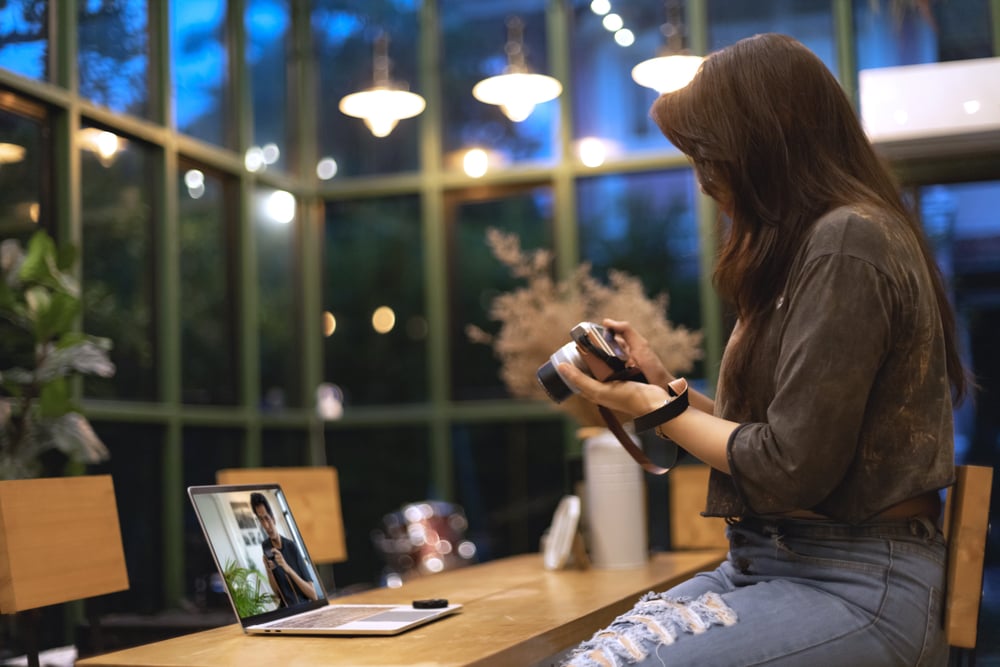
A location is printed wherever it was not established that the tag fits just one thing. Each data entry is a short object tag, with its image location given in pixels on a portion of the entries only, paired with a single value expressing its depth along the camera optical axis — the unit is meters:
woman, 1.43
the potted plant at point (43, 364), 3.90
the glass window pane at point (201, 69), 5.57
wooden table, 1.52
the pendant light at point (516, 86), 5.50
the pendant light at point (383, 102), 5.75
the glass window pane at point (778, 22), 6.05
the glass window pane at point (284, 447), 6.14
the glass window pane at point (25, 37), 4.45
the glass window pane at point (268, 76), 6.22
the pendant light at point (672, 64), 5.33
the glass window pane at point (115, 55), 4.93
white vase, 2.97
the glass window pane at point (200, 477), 5.36
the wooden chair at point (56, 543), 2.20
